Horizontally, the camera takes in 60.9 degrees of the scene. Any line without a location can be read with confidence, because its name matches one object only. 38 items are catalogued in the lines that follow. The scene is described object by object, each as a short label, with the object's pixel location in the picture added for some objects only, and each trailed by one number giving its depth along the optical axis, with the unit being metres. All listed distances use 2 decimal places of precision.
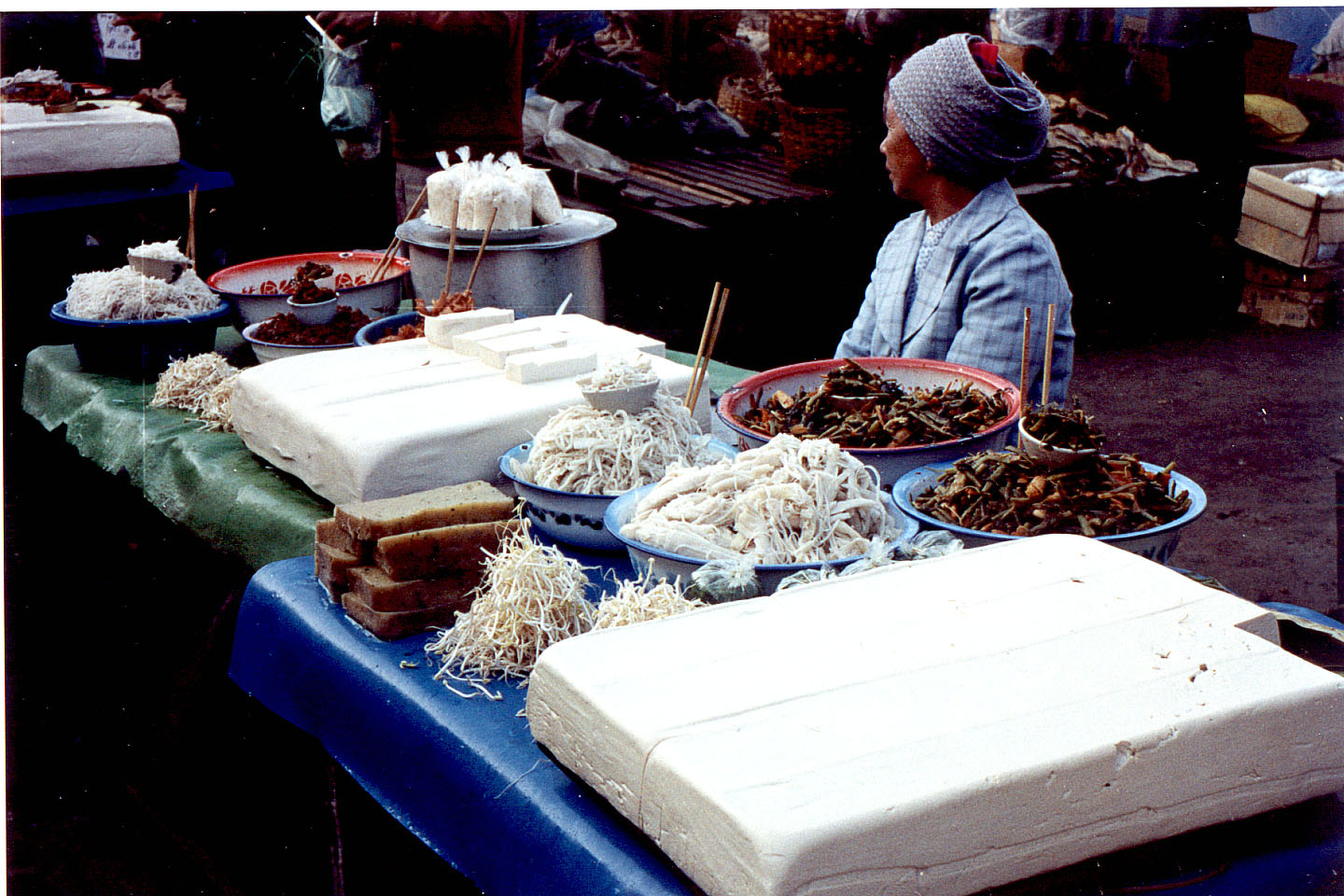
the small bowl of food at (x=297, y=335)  3.49
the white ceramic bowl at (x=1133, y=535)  1.94
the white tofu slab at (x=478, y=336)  3.11
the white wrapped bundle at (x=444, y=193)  3.69
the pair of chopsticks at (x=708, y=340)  2.57
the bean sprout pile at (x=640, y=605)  1.86
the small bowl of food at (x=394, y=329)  3.43
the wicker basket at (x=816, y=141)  5.58
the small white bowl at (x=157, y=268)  3.83
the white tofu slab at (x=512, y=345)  3.01
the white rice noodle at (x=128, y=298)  3.69
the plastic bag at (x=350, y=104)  4.89
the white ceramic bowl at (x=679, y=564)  1.92
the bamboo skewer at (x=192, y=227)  3.99
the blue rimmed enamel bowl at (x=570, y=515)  2.32
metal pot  3.62
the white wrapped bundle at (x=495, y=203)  3.59
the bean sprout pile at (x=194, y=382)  3.43
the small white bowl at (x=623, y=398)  2.51
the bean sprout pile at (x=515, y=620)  1.90
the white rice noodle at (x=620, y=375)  2.53
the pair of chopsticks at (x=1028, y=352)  2.23
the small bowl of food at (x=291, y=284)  3.81
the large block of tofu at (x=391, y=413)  2.59
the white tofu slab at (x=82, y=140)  5.21
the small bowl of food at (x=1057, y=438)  2.13
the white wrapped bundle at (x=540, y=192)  3.71
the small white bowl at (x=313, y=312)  3.65
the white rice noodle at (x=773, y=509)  1.99
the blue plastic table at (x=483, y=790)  1.42
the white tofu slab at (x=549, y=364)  2.88
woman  3.08
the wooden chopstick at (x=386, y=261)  4.05
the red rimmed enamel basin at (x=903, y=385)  2.38
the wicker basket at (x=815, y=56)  5.38
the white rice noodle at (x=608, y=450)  2.40
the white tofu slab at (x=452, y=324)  3.20
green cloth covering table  2.79
